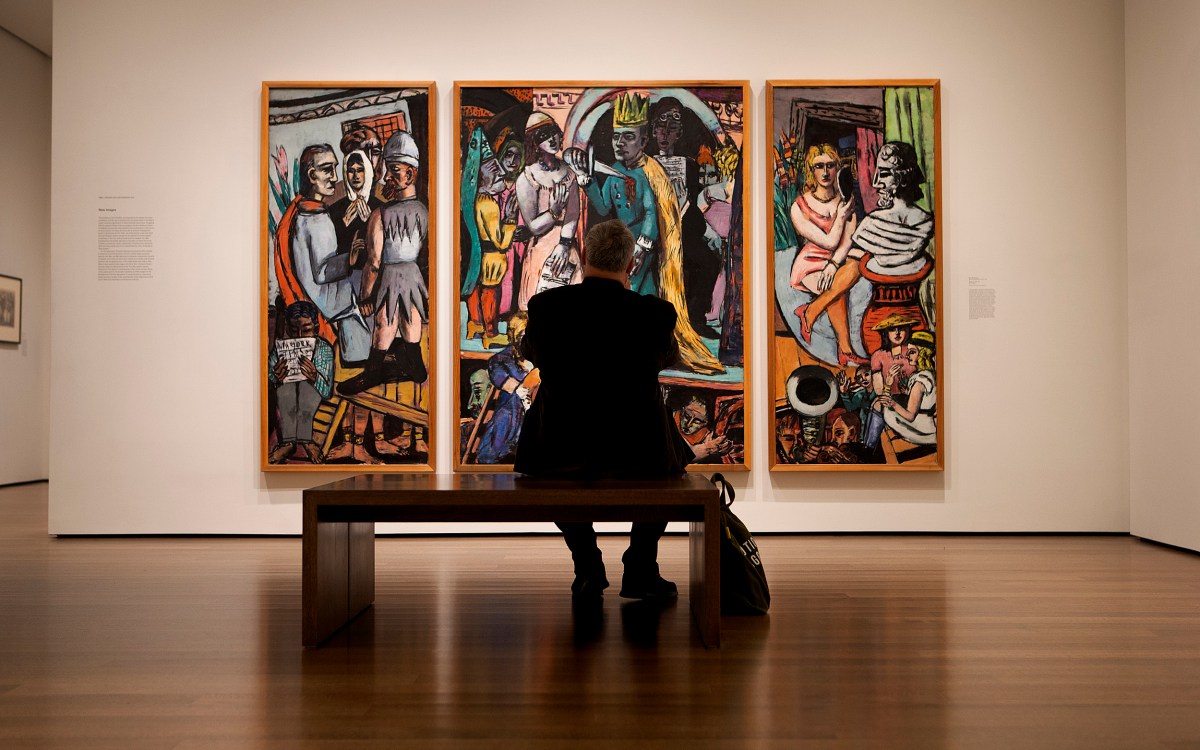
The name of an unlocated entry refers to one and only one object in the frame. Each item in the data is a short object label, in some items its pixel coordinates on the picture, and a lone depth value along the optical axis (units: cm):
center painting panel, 624
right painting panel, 622
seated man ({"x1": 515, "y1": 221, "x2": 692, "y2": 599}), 361
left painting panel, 623
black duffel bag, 366
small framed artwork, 1001
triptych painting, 623
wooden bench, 308
